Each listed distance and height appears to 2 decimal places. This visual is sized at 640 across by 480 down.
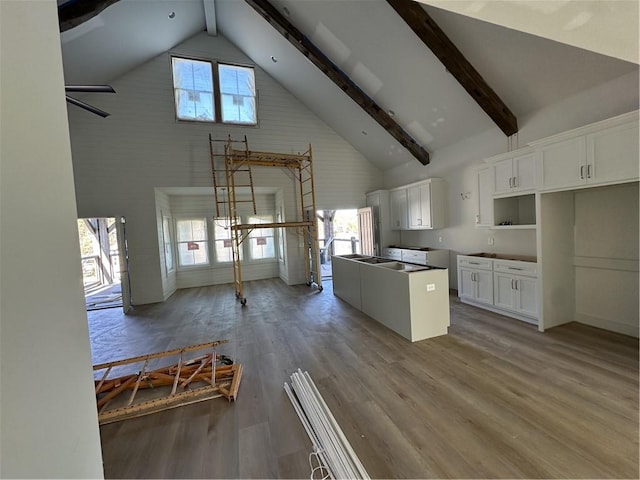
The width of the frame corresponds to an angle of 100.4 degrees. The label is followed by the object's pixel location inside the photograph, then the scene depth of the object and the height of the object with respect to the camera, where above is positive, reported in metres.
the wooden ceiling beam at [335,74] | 4.85 +3.03
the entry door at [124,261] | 5.36 -0.45
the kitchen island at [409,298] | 3.44 -1.03
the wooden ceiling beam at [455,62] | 3.53 +2.27
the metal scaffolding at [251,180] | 6.06 +1.29
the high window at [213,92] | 6.22 +3.43
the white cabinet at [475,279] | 4.36 -1.04
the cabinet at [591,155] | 2.69 +0.64
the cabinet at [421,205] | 5.83 +0.40
